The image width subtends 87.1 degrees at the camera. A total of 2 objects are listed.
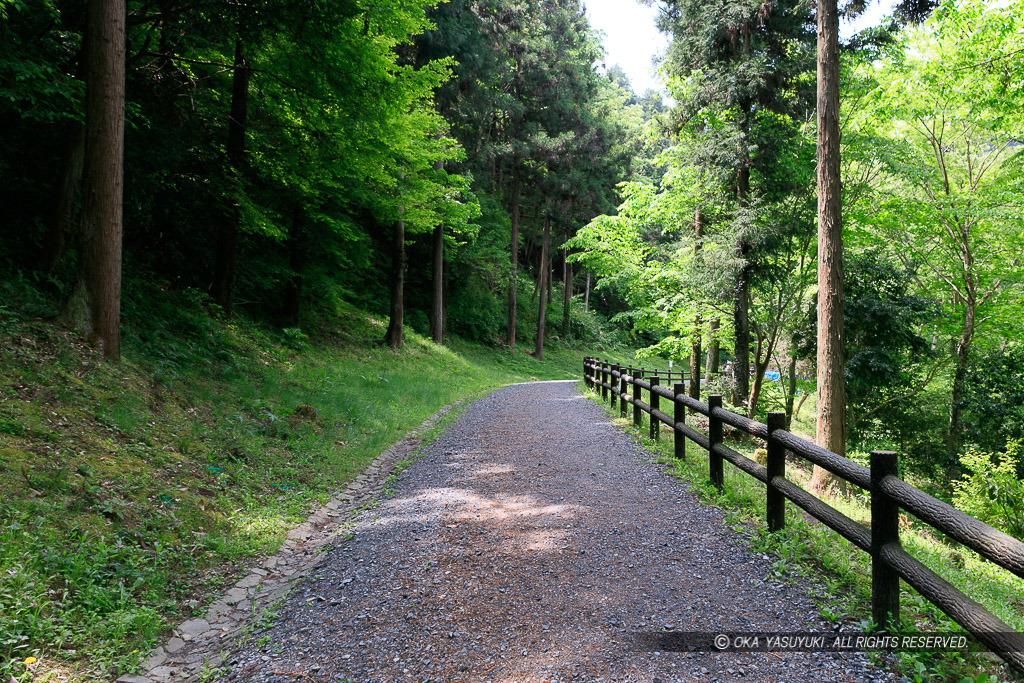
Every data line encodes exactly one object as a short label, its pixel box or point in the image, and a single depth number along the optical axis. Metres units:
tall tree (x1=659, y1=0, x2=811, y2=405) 12.54
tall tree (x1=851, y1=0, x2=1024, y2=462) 10.68
